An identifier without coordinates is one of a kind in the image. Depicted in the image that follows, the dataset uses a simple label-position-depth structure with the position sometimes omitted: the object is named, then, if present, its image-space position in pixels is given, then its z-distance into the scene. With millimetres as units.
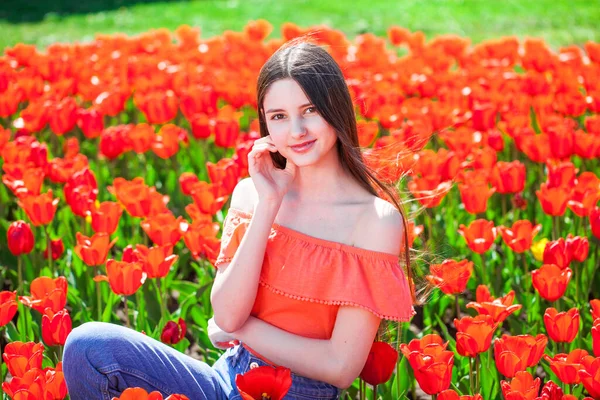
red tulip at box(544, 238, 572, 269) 6137
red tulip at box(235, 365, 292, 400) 4418
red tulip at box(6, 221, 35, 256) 6484
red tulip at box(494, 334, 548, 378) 4906
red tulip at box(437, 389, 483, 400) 4492
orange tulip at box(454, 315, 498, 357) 5113
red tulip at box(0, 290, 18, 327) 5359
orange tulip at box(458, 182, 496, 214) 7270
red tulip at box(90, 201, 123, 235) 6703
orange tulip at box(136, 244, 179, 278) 6009
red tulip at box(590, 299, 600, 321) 5199
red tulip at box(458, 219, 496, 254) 6562
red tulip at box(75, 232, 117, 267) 6254
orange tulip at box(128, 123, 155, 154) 8687
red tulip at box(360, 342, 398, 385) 4953
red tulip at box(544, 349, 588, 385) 4828
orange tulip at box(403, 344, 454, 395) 4789
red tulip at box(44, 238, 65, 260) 6947
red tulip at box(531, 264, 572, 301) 5812
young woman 4926
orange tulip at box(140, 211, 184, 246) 6523
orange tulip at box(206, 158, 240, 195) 7500
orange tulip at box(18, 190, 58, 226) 6891
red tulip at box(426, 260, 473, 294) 5852
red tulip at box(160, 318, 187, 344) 5633
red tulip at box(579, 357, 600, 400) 4680
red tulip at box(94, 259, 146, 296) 5730
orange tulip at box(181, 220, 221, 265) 6273
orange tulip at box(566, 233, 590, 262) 6219
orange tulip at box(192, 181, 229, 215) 7066
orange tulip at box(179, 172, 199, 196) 7628
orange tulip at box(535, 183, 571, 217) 7023
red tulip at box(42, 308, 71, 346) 5301
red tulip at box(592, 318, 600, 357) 4992
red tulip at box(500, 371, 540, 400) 4477
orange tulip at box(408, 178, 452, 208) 7230
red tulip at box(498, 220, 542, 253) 6547
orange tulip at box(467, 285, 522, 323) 5320
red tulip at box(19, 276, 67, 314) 5453
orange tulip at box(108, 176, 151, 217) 7074
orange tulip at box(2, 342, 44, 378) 4812
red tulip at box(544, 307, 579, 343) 5359
